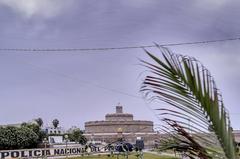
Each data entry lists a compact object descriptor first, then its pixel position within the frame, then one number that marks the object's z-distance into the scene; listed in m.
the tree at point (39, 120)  119.10
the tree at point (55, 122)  136.74
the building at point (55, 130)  130.64
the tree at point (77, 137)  99.97
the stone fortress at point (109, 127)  138.62
